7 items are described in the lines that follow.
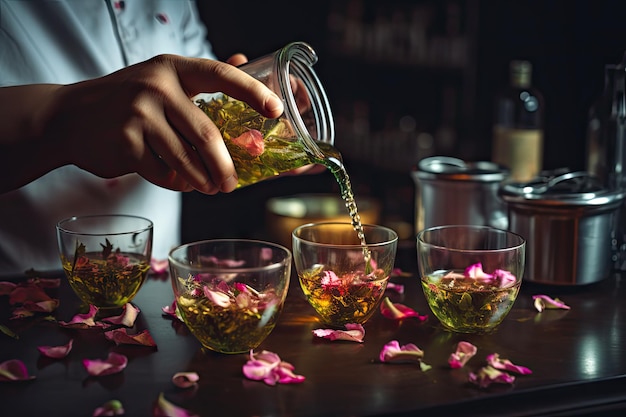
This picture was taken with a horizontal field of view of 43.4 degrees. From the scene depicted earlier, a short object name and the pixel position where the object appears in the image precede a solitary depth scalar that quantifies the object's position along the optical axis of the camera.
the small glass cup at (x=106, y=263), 1.26
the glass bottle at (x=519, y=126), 1.84
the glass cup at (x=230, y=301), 1.07
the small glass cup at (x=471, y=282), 1.17
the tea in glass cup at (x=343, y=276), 1.20
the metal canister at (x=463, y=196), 1.60
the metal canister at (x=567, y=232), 1.40
